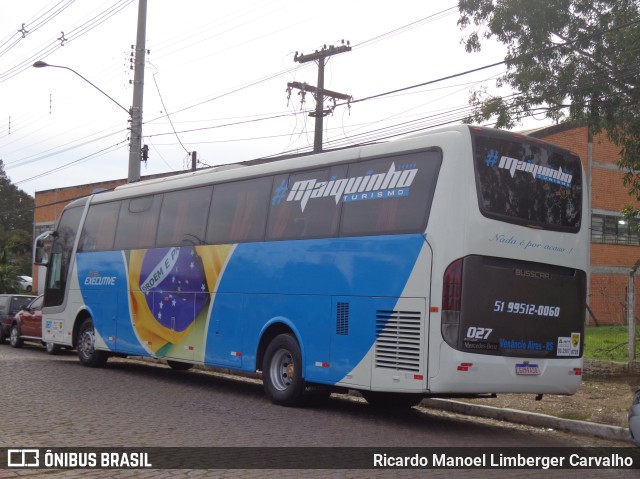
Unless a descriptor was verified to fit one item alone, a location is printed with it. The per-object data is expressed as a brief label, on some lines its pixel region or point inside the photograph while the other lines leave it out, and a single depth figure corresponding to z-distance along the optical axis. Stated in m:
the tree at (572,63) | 16.47
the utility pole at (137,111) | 24.59
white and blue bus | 10.20
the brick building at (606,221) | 36.16
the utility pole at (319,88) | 25.73
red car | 24.02
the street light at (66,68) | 25.47
